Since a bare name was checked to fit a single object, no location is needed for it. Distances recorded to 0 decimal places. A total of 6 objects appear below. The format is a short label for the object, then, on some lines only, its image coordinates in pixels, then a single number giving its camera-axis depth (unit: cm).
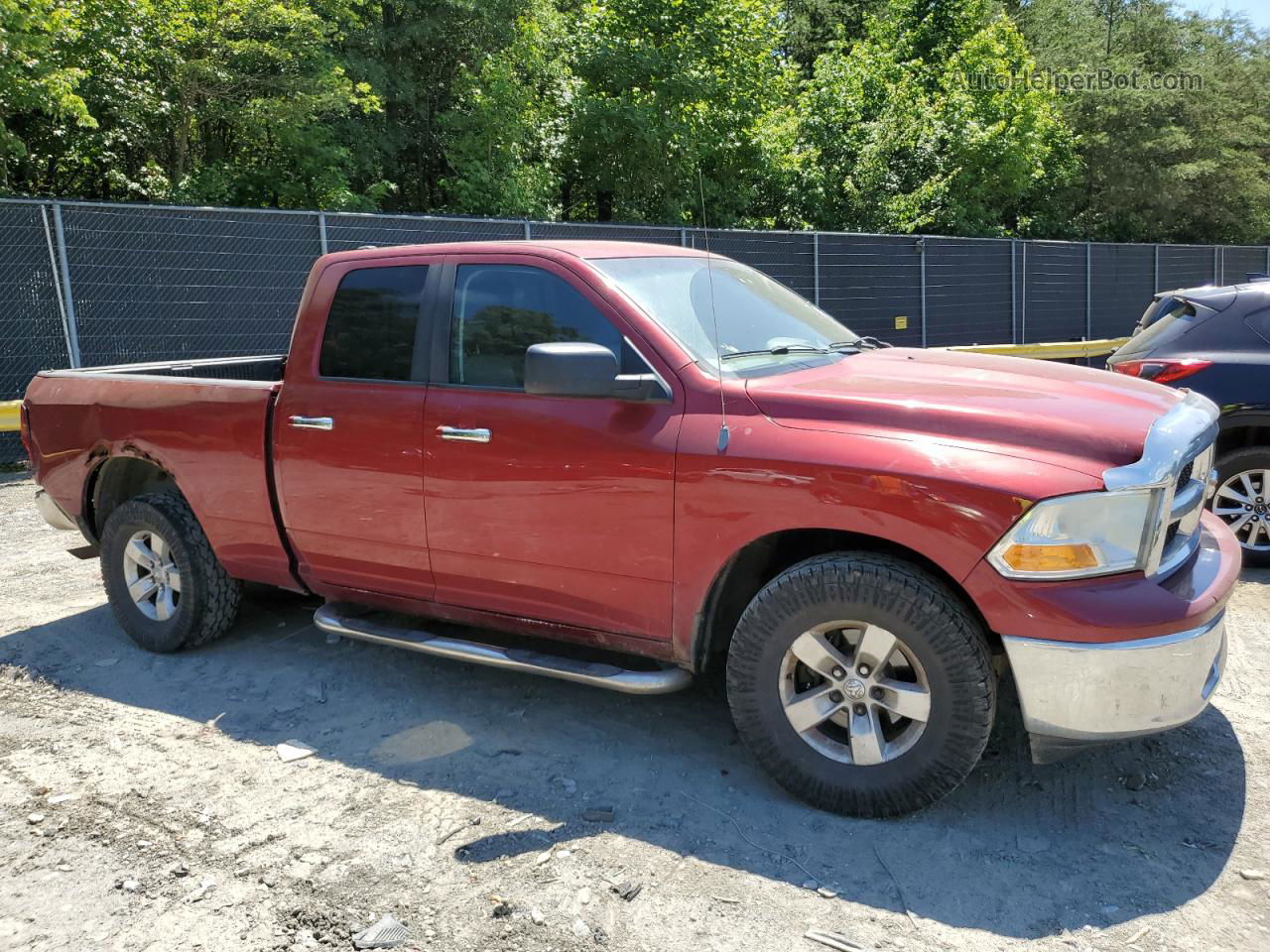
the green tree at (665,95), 1833
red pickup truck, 312
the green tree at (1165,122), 2878
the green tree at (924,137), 2236
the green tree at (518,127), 1831
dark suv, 620
